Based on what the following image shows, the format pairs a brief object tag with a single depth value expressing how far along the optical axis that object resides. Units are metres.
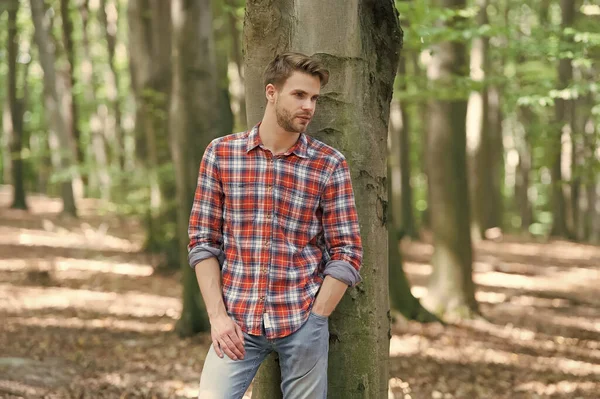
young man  3.32
